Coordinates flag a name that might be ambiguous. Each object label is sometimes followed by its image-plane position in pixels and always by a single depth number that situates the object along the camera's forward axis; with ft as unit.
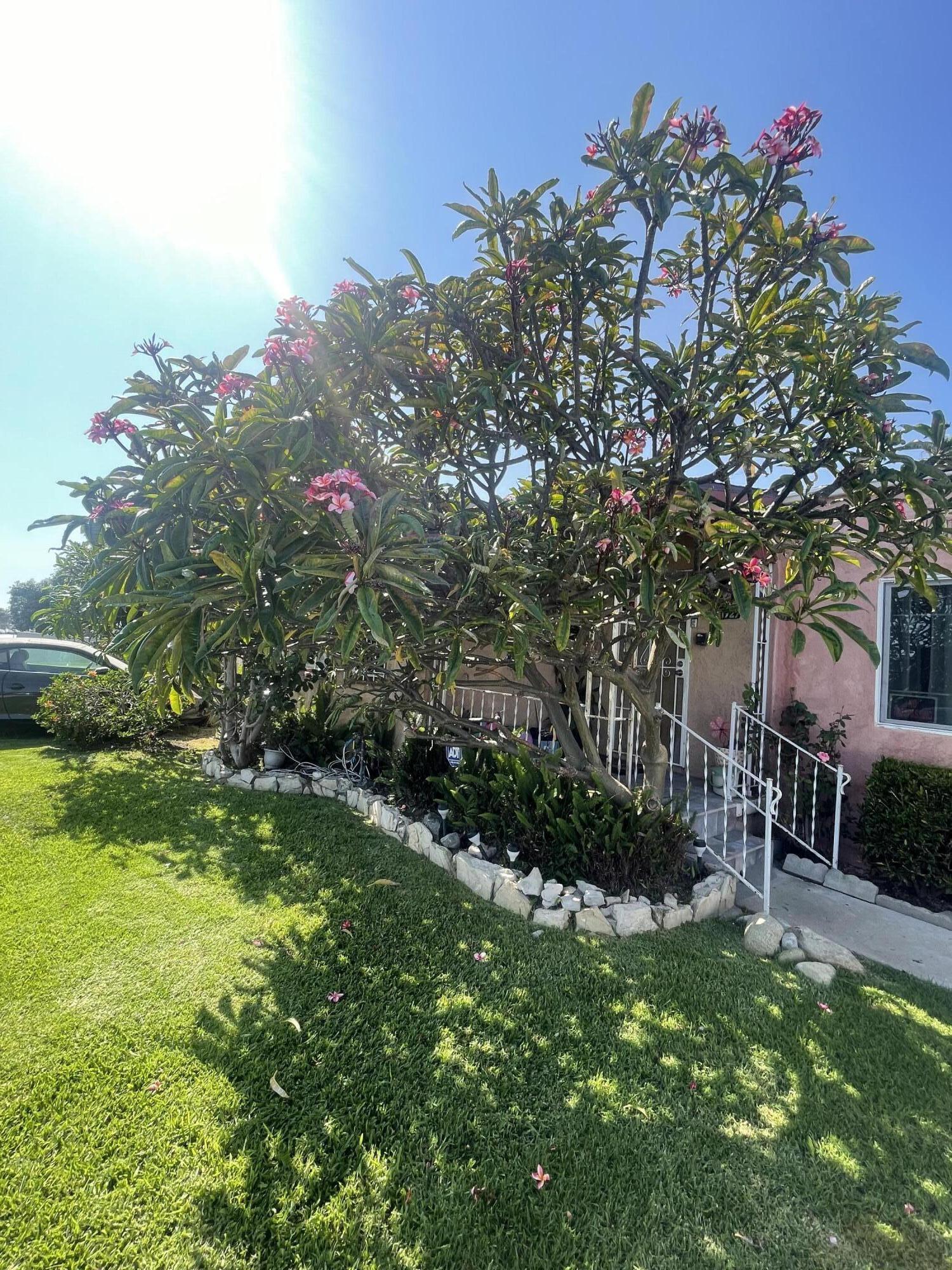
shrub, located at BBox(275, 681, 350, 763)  25.11
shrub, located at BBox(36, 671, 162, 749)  29.40
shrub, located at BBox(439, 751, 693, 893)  14.88
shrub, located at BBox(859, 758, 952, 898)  16.60
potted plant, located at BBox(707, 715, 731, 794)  22.58
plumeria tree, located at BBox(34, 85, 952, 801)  9.11
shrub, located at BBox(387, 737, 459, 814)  20.10
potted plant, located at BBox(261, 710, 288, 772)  24.73
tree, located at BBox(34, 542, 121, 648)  22.58
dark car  32.96
